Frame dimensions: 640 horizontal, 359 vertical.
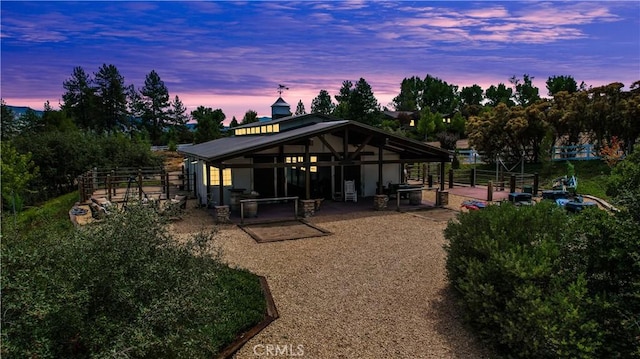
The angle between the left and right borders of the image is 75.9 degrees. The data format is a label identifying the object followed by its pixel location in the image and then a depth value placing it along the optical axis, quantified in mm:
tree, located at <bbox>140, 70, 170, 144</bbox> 66625
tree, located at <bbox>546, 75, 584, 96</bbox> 73312
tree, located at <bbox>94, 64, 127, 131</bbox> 63625
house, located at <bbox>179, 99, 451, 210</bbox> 14758
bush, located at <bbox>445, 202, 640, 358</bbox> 4879
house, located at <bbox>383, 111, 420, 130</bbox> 67819
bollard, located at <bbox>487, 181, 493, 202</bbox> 17328
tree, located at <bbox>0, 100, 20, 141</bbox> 46856
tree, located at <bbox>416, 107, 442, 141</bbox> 51031
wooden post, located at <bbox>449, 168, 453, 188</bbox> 21769
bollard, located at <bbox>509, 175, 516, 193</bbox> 18672
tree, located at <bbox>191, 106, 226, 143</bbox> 47062
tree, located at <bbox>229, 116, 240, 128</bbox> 60912
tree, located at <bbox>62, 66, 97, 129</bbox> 63125
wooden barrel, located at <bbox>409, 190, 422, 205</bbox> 16562
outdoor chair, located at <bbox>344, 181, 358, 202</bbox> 17344
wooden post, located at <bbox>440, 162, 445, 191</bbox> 19191
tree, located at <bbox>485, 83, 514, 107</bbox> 84938
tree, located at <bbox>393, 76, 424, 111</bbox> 99262
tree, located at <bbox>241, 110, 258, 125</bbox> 54619
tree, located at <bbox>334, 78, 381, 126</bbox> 61906
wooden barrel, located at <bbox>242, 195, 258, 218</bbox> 14070
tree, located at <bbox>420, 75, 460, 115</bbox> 89656
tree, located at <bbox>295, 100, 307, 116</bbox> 83062
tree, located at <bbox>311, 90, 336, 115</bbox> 86438
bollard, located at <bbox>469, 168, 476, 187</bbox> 21922
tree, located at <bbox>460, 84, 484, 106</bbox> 88812
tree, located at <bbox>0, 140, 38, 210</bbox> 18844
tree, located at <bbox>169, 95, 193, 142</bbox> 68375
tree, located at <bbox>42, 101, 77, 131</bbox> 43762
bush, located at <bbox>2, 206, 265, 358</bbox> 3457
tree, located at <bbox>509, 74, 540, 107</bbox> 79912
